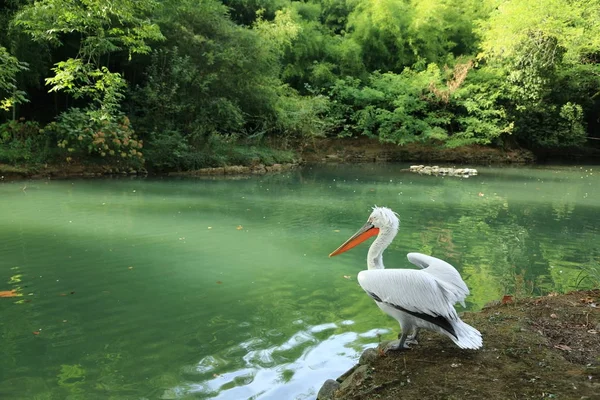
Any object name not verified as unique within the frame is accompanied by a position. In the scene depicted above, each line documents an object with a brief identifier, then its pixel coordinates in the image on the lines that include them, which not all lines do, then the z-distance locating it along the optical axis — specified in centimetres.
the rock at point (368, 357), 315
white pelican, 285
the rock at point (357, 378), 283
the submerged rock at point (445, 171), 1764
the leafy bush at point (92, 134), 1424
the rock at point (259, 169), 1728
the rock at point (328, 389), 291
